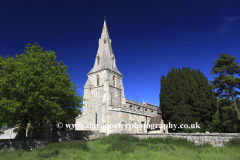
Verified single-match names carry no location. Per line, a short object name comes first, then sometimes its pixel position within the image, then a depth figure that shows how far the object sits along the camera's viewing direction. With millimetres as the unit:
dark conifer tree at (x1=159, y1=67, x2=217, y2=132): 22766
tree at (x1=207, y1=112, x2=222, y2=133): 21897
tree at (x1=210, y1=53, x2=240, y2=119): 20141
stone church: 28734
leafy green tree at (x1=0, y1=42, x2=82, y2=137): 13609
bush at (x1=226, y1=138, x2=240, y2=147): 12758
